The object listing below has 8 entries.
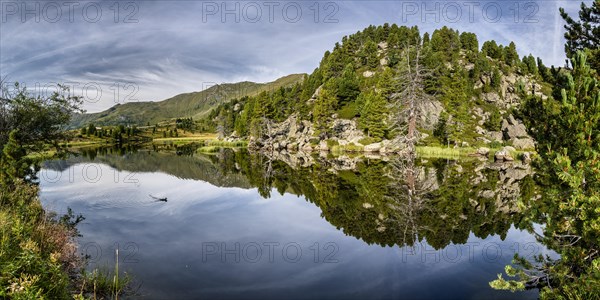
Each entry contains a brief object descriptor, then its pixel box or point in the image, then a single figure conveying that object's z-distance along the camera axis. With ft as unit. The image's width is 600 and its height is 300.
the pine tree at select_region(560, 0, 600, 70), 43.57
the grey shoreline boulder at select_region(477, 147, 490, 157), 231.91
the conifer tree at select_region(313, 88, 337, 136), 298.35
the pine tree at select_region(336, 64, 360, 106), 346.33
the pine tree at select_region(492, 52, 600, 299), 23.82
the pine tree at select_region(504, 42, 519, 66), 473.14
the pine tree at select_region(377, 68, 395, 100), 286.66
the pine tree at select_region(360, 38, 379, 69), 443.73
